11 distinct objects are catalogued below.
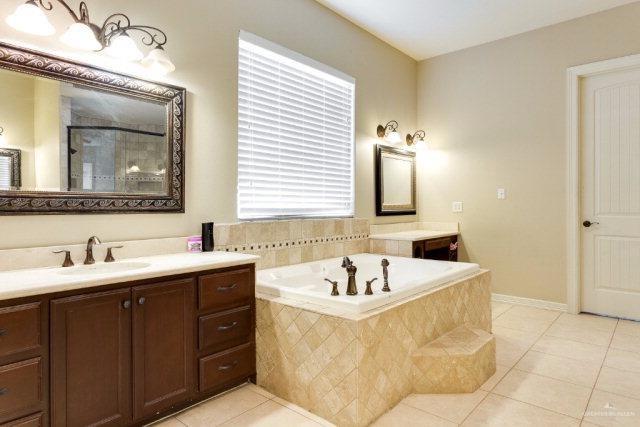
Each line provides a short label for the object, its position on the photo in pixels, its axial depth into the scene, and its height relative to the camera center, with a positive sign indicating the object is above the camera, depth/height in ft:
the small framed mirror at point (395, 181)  13.48 +1.19
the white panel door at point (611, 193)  11.42 +0.58
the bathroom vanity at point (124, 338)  4.83 -1.82
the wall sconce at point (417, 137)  15.12 +3.04
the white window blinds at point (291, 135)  9.43 +2.16
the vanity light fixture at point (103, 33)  5.62 +2.96
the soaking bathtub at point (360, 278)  6.66 -1.47
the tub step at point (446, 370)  7.17 -2.91
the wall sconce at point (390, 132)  13.51 +2.86
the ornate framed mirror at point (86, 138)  6.07 +1.37
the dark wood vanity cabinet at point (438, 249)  12.27 -1.20
